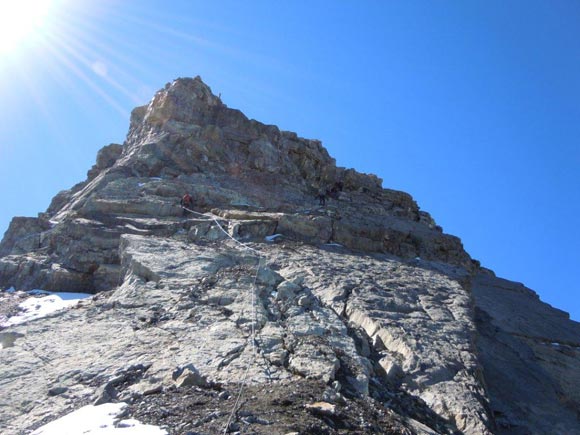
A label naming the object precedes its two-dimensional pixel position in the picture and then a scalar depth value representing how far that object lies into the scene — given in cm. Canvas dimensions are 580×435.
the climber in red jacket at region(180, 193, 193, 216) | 2169
